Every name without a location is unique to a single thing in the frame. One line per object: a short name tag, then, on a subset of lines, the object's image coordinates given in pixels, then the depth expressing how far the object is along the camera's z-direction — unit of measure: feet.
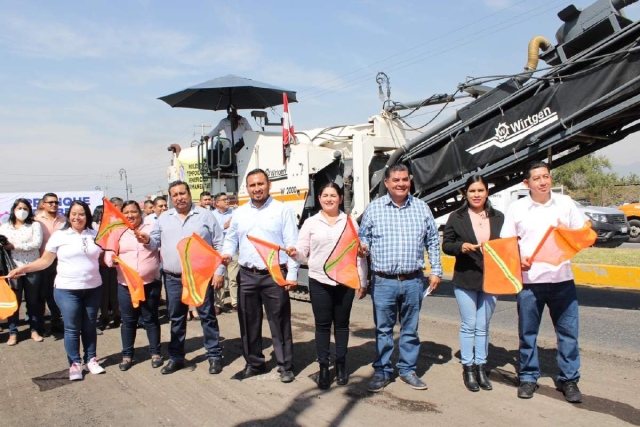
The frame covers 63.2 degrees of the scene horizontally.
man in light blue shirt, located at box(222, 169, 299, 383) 16.65
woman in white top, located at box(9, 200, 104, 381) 17.34
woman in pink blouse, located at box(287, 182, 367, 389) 15.66
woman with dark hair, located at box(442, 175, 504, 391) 15.17
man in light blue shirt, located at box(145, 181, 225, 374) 17.69
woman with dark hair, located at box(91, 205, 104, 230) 27.70
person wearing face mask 22.99
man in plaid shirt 15.11
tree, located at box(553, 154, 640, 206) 187.73
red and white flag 29.68
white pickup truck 50.85
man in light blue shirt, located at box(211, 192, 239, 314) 27.53
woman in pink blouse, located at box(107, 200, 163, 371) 18.26
